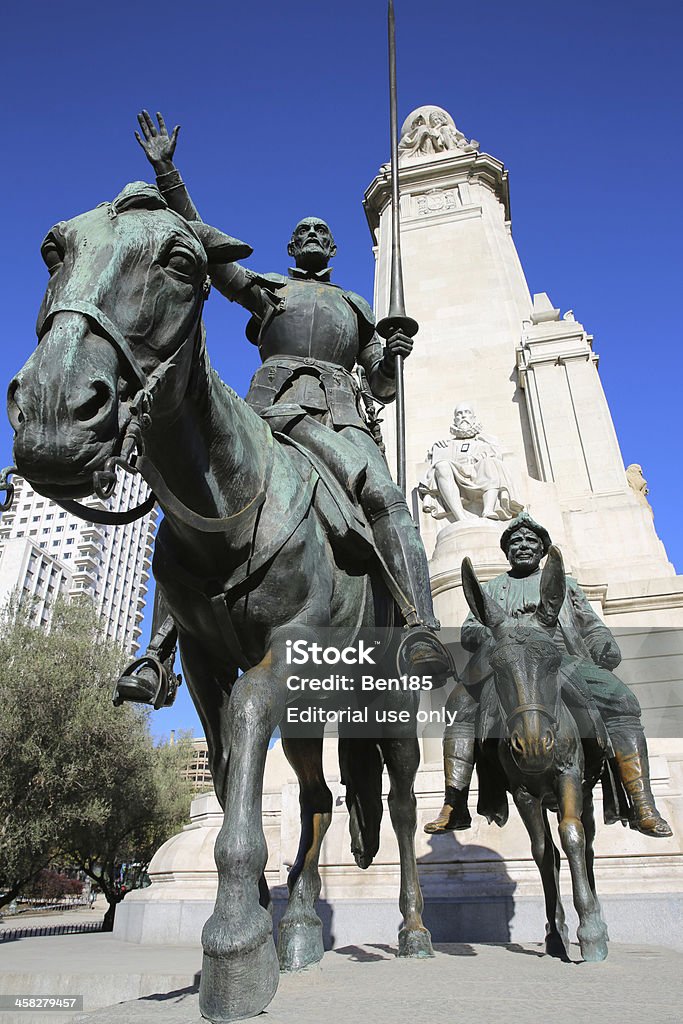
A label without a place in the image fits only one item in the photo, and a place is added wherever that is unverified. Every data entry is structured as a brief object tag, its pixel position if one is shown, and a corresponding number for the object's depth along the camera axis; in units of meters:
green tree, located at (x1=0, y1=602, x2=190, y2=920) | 20.11
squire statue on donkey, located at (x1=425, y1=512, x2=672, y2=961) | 4.00
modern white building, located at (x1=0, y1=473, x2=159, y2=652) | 81.19
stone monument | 7.16
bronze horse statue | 2.21
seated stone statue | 12.84
